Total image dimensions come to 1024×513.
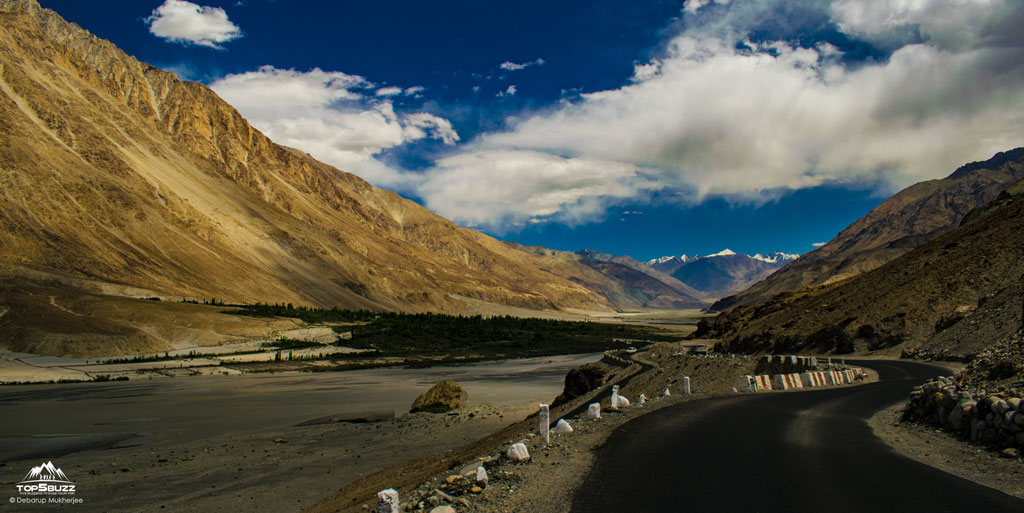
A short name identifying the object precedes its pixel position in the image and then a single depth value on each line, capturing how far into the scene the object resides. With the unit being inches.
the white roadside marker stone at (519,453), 403.5
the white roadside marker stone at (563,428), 514.9
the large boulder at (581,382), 1157.7
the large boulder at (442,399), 1123.9
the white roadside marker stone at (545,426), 461.9
